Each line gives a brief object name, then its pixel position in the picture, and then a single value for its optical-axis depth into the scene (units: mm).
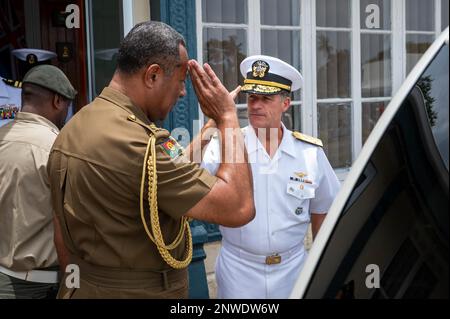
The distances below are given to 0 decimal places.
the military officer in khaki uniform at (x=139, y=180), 1688
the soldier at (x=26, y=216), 2441
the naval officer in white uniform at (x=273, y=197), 2482
